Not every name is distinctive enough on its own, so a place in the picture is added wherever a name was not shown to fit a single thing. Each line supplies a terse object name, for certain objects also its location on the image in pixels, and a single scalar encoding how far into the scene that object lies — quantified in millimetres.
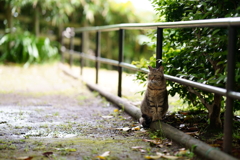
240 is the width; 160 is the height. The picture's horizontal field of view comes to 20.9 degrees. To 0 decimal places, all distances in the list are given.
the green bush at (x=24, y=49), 18359
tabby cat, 6405
